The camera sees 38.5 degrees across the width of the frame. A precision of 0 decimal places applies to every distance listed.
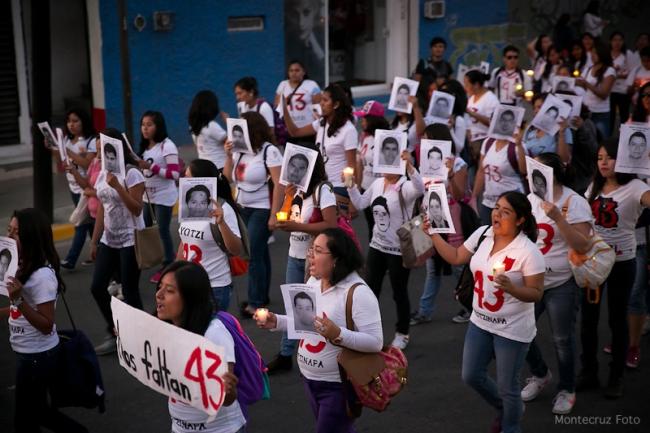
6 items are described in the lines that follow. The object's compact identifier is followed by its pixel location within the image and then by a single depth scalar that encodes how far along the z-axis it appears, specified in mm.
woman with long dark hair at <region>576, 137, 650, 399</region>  6414
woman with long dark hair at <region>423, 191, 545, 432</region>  5414
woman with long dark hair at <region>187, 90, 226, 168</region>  9664
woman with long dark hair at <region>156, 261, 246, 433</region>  4406
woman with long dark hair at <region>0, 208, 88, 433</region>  5449
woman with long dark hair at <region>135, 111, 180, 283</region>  8852
